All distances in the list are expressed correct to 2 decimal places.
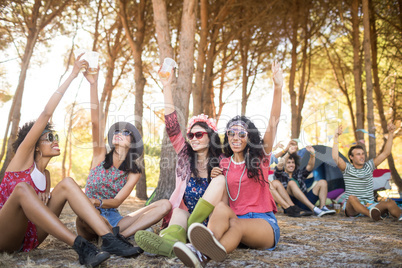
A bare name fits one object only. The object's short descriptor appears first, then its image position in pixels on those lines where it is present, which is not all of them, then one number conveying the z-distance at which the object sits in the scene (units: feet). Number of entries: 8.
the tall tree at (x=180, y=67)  19.86
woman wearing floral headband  8.77
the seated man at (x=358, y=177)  16.67
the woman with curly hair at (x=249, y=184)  8.28
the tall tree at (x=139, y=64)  28.40
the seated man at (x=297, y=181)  18.98
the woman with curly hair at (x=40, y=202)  7.88
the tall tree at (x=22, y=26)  25.32
